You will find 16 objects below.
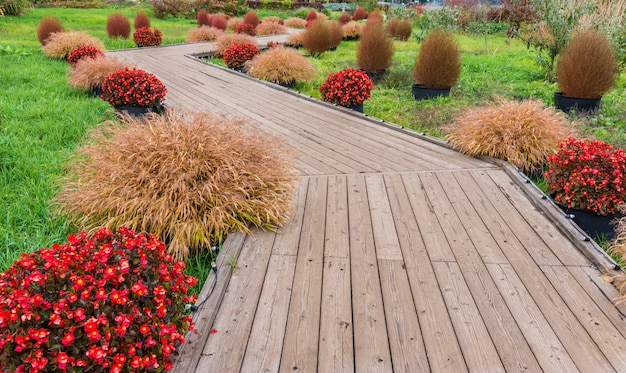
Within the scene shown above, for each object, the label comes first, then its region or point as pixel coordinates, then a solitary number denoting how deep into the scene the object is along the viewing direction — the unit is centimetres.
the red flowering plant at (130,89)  592
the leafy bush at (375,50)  916
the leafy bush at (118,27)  1466
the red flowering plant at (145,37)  1368
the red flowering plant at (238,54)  1030
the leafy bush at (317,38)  1257
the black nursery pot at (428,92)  771
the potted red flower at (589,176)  338
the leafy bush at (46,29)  1209
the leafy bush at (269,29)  1788
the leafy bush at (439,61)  747
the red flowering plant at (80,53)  919
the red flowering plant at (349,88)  664
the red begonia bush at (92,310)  162
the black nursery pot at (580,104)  668
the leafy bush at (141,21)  1552
